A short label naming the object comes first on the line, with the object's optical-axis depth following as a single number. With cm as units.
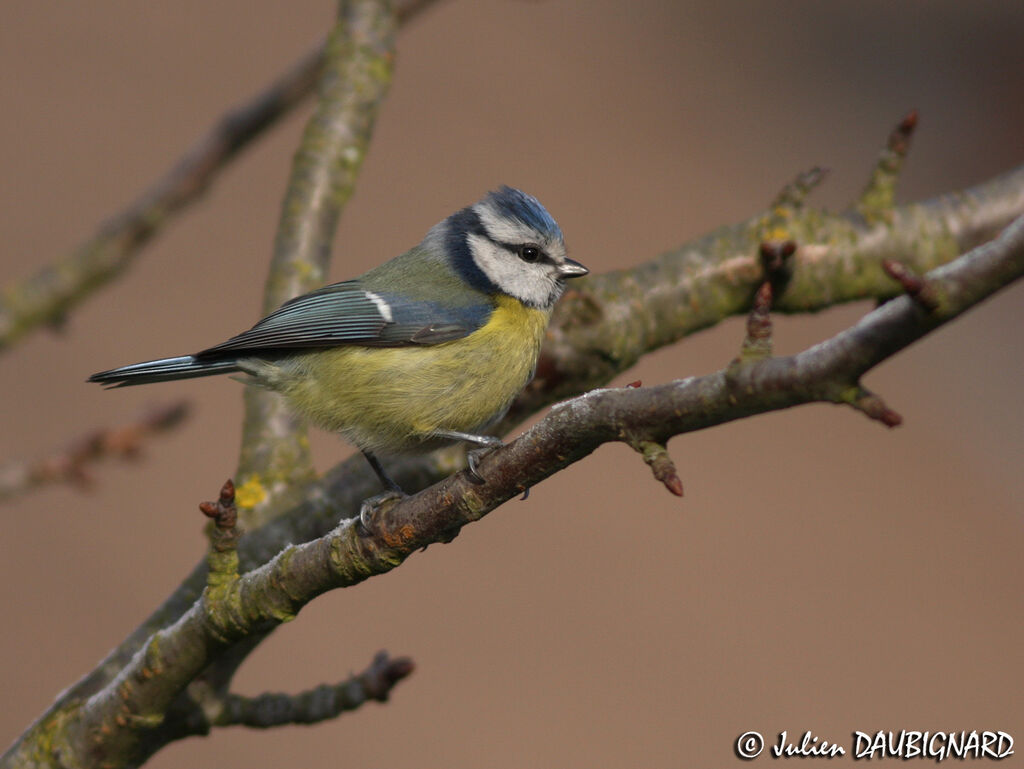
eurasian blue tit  481
